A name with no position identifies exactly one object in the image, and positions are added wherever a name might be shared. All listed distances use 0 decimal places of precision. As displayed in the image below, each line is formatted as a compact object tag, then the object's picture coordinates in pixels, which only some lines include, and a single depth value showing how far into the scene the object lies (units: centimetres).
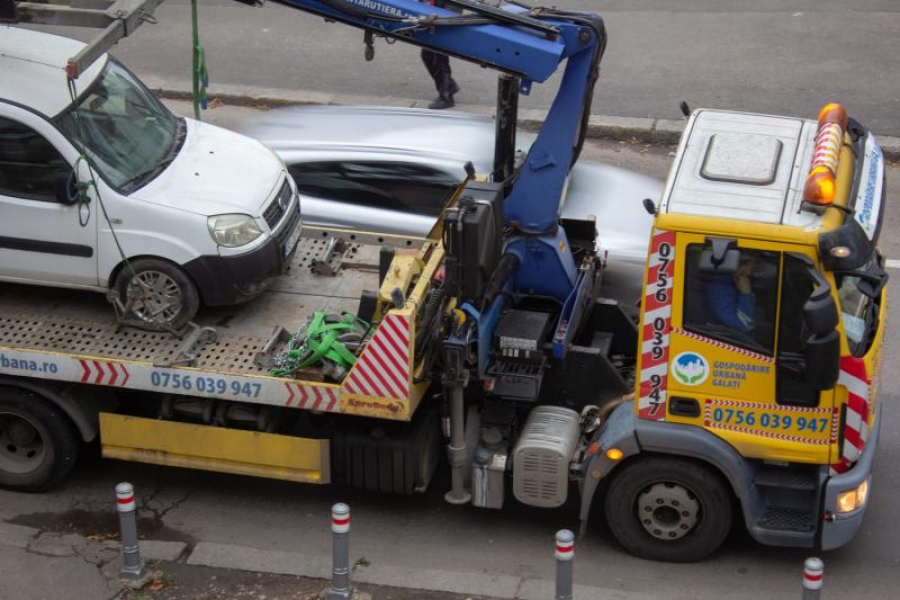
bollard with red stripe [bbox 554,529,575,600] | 1175
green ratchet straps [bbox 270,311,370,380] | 1387
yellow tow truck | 1231
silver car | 1936
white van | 1455
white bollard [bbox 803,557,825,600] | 1132
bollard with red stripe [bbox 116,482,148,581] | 1301
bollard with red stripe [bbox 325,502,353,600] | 1232
